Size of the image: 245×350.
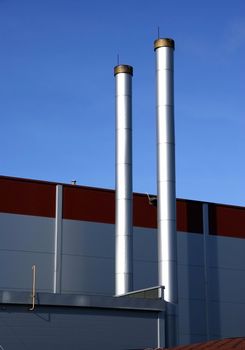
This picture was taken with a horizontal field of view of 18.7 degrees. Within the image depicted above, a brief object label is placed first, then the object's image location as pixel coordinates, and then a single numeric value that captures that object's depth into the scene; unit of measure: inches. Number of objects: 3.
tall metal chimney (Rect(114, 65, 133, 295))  1374.3
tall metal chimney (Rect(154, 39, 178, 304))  1295.5
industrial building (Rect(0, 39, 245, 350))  1321.4
